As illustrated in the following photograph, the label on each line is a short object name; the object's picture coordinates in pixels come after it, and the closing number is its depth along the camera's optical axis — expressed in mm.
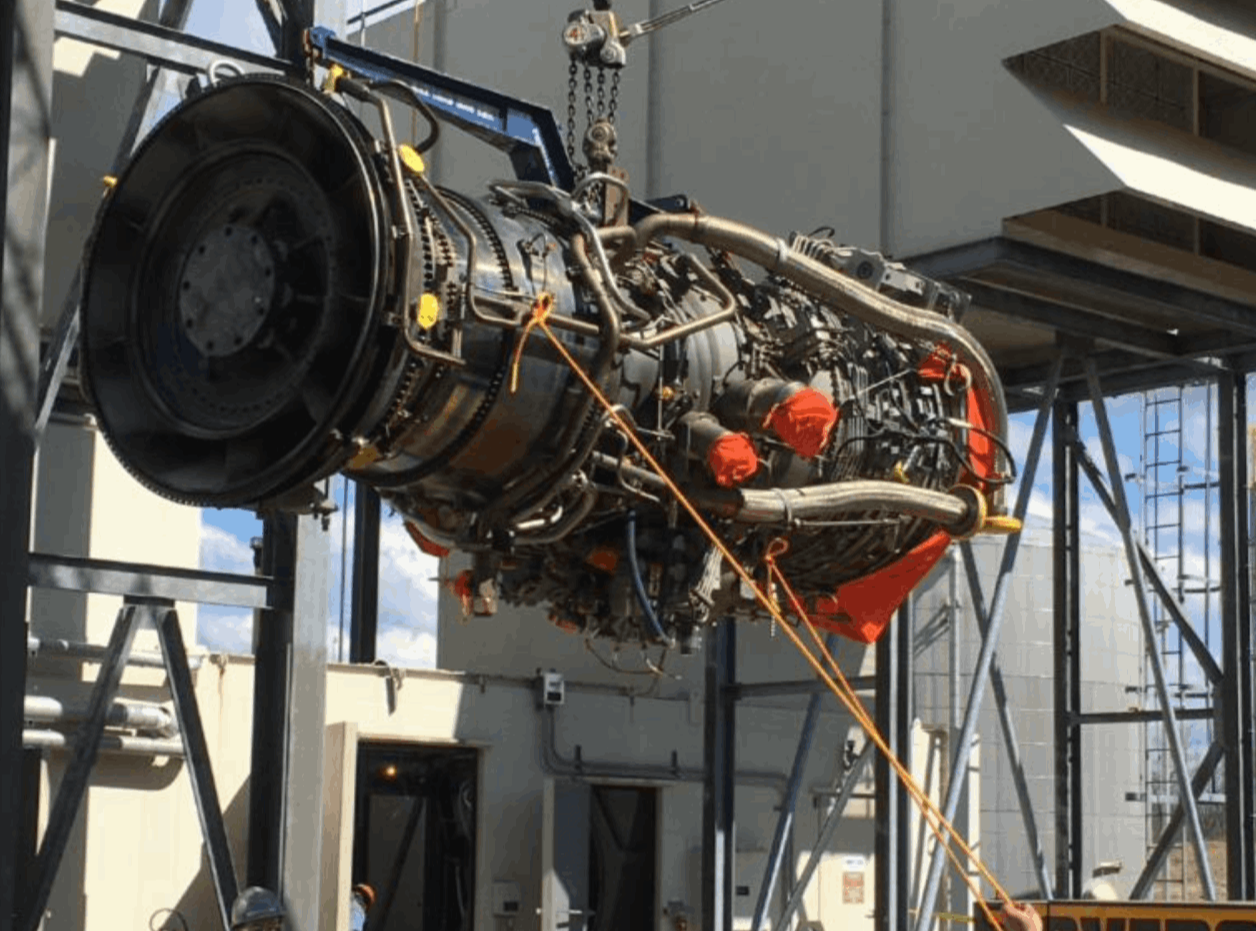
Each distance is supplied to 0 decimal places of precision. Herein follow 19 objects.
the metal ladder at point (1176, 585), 28188
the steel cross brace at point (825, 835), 21375
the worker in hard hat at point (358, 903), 19234
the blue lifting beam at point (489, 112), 12219
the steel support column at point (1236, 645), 20438
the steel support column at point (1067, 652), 23594
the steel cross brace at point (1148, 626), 20219
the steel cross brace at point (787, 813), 21031
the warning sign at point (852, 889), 24453
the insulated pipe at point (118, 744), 16375
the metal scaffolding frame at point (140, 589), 12070
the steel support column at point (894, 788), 19625
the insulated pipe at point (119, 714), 16500
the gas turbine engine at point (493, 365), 9234
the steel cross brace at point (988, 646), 19938
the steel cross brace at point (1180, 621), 21281
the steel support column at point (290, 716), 14156
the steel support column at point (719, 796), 21656
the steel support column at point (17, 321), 11984
